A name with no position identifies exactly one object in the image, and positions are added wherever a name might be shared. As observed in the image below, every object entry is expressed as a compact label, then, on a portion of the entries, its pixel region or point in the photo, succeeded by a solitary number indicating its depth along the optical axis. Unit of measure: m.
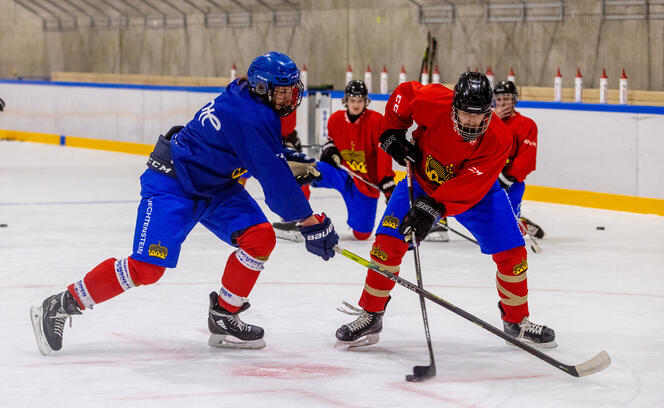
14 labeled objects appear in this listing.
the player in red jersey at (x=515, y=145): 13.03
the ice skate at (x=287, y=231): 13.44
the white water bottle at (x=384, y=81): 22.53
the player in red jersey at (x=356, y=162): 13.61
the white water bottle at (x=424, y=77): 21.77
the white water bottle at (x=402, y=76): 22.53
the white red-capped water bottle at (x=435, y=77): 21.30
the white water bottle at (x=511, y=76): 20.55
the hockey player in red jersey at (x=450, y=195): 7.71
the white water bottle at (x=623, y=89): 18.23
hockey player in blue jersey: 7.37
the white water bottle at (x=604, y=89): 18.72
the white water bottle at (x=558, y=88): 19.32
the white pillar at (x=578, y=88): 19.44
